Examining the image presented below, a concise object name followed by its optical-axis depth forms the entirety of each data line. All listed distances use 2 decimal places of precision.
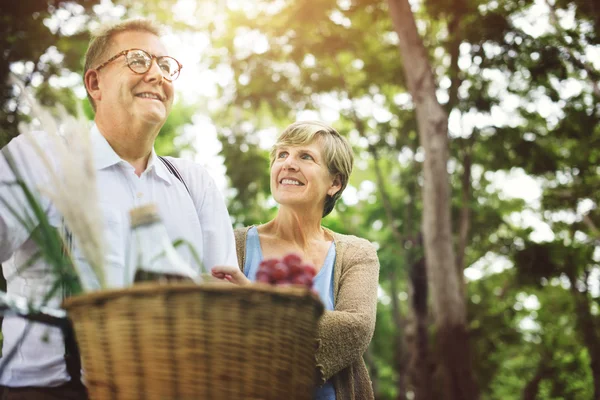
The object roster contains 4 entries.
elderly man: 1.86
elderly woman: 2.58
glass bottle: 1.43
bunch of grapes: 1.41
